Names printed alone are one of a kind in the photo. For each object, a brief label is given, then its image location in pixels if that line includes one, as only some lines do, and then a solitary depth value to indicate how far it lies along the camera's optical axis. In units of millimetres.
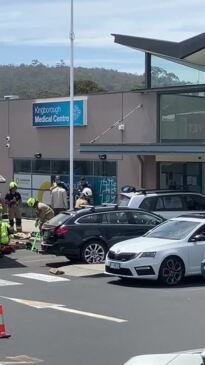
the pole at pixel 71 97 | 26328
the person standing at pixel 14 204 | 27188
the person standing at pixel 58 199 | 26953
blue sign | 30641
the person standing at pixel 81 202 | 25047
